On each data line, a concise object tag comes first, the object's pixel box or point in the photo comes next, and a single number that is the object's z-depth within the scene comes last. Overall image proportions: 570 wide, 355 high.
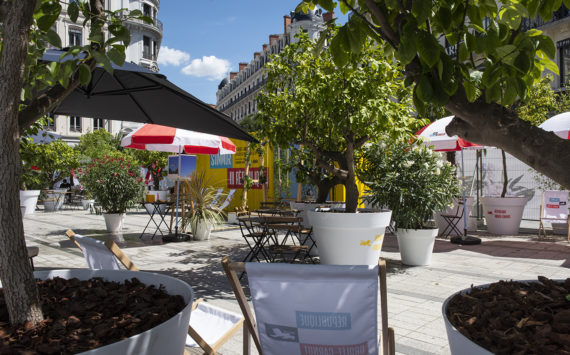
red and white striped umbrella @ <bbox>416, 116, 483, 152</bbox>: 8.13
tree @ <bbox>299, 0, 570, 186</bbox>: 1.42
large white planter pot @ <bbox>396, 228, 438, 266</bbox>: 6.03
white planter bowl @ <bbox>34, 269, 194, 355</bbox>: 1.49
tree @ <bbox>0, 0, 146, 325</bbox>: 1.70
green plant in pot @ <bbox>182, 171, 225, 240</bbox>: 8.58
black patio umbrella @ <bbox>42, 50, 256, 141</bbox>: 4.12
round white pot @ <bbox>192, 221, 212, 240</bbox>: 8.74
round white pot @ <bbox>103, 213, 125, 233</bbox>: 9.48
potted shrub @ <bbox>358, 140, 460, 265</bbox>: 5.97
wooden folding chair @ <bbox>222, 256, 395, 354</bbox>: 1.68
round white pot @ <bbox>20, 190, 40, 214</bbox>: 15.18
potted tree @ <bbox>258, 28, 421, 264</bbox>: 5.22
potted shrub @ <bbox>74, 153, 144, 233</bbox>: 9.09
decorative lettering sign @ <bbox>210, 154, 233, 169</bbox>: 14.66
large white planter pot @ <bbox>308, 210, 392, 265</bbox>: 5.16
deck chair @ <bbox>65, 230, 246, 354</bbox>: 2.48
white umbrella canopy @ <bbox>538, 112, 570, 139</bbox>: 7.25
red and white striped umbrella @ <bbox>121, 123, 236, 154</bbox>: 7.87
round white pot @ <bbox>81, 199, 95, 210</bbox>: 18.42
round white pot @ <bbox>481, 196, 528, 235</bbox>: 9.83
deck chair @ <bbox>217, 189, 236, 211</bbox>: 9.28
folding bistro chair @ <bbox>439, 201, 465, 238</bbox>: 9.40
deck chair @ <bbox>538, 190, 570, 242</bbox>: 8.82
